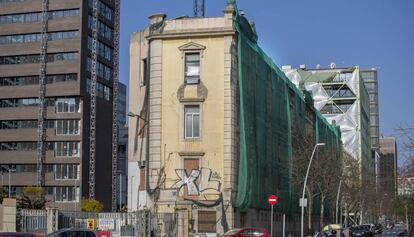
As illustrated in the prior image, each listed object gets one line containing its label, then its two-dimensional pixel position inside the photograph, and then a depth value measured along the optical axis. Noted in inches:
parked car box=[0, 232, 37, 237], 876.4
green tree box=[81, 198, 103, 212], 3316.9
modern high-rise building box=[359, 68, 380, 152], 7028.1
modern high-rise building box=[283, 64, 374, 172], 5221.5
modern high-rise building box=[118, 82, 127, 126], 5797.2
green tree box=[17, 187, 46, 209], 2835.6
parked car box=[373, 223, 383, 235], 3538.9
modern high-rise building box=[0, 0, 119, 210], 3740.2
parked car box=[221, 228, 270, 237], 1469.0
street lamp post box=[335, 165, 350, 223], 2775.6
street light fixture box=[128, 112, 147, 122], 1844.2
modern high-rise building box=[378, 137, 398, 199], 3634.4
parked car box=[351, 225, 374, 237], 2578.7
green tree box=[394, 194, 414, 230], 2683.6
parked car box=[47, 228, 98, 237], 1072.2
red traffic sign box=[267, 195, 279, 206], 1660.6
